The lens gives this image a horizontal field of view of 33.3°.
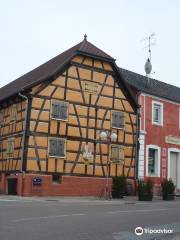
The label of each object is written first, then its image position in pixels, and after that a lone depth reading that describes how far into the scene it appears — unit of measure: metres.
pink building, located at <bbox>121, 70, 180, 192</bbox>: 21.20
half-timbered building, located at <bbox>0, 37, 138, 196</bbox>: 17.68
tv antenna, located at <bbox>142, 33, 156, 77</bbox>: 23.53
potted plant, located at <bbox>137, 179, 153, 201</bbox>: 17.36
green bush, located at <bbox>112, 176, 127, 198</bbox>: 18.26
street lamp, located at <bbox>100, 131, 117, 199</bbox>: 17.46
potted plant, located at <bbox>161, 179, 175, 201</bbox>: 18.65
